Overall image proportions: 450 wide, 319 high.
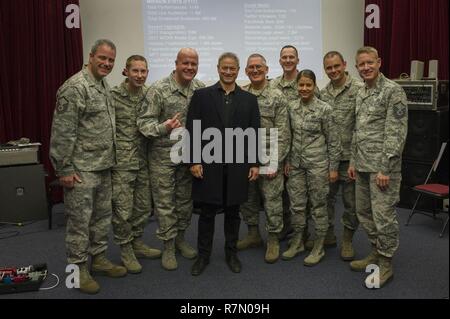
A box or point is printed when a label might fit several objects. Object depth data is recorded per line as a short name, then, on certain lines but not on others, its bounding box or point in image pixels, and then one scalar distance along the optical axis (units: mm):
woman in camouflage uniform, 2914
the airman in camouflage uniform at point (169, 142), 2803
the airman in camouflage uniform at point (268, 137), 2975
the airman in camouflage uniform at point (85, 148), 2459
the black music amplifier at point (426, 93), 4020
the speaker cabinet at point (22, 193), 4094
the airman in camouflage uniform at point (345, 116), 2988
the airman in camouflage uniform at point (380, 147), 2527
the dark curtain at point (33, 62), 4434
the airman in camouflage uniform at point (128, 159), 2861
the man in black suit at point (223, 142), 2725
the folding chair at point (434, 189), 3596
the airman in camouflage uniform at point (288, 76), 3350
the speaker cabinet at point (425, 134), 4059
